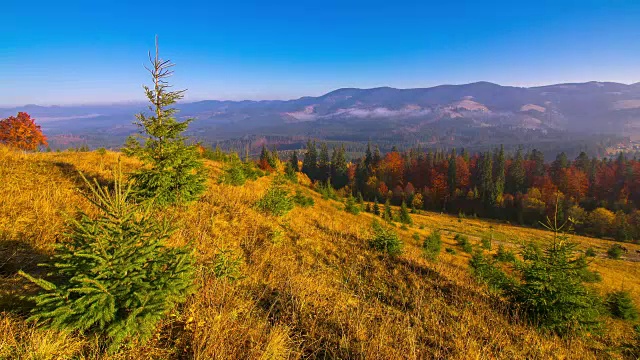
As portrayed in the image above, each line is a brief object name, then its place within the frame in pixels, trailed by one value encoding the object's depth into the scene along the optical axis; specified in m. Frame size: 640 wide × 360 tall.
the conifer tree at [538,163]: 88.74
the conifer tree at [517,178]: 85.31
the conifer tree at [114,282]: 3.08
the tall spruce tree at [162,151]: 8.29
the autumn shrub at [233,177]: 17.94
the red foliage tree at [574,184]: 77.56
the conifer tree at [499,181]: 77.12
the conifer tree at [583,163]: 85.46
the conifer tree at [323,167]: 101.03
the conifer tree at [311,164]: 102.86
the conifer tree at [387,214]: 37.11
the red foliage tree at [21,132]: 32.12
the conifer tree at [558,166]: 83.90
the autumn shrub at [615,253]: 41.97
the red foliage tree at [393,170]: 99.12
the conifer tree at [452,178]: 88.29
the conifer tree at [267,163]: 45.64
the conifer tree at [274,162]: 46.97
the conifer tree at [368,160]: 102.81
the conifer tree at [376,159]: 102.17
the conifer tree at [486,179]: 79.80
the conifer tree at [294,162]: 94.61
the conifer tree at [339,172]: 99.56
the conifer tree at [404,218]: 43.38
